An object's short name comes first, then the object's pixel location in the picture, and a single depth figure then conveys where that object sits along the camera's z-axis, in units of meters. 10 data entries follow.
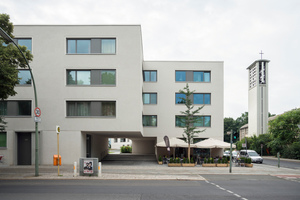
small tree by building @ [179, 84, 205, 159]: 26.01
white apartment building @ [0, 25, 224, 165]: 23.47
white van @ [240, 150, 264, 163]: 31.52
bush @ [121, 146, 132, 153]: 47.94
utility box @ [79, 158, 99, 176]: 16.61
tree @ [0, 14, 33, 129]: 14.91
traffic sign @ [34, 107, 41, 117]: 16.59
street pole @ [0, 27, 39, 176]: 16.61
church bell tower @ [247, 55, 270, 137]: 59.22
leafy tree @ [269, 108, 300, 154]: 44.34
